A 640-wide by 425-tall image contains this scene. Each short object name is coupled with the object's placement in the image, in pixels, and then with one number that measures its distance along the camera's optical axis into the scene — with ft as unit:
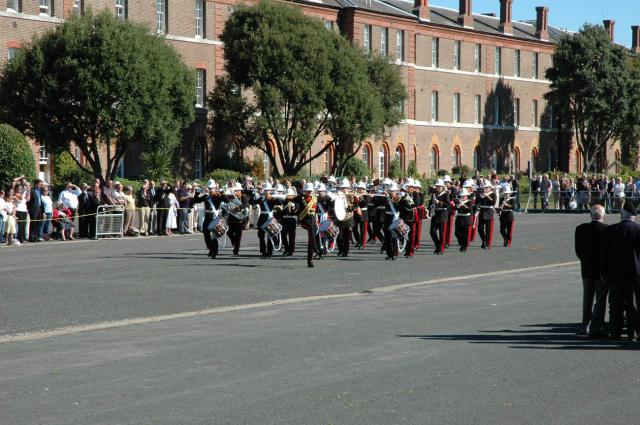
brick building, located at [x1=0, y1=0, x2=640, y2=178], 182.60
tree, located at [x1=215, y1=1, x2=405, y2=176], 178.60
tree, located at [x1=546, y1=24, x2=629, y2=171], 272.72
